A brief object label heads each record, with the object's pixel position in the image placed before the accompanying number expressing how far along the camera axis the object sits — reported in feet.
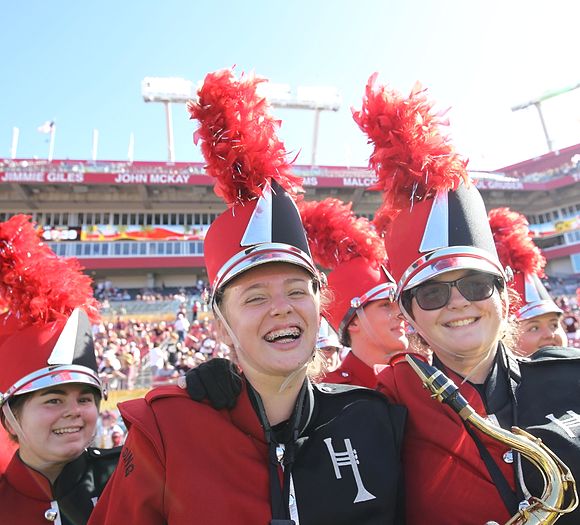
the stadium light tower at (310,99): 137.28
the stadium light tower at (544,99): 155.63
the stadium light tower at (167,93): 132.05
